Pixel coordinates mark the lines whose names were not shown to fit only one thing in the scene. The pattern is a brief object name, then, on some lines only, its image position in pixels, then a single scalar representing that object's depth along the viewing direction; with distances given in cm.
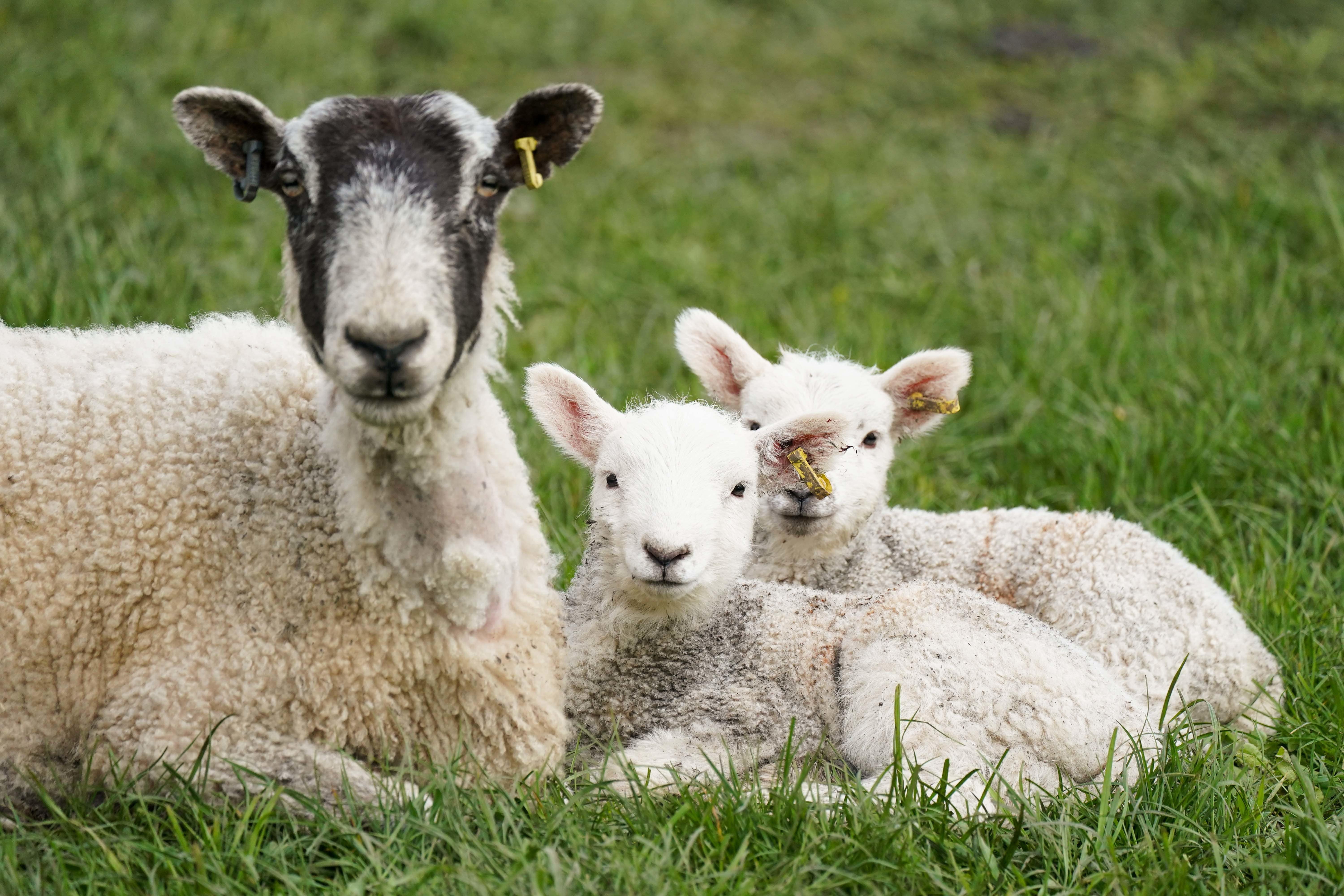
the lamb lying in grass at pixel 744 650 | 698
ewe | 609
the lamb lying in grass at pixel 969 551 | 812
